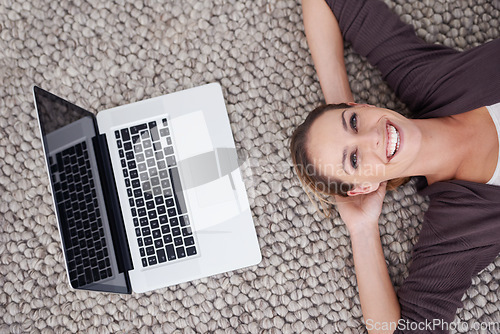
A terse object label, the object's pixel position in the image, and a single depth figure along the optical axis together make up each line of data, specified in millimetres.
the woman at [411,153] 792
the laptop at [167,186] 878
